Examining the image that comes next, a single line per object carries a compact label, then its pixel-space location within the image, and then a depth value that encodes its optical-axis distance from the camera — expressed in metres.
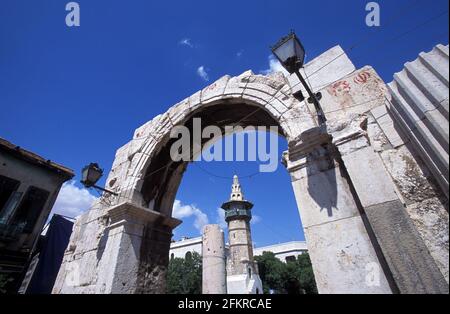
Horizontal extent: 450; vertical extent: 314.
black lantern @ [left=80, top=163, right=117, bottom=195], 4.14
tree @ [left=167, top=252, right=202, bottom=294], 23.32
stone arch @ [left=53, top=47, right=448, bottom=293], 1.96
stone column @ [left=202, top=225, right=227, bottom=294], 7.11
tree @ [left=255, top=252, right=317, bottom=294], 26.64
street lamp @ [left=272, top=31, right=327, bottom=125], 2.48
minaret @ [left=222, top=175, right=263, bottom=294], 17.11
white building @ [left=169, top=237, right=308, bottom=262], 34.06
